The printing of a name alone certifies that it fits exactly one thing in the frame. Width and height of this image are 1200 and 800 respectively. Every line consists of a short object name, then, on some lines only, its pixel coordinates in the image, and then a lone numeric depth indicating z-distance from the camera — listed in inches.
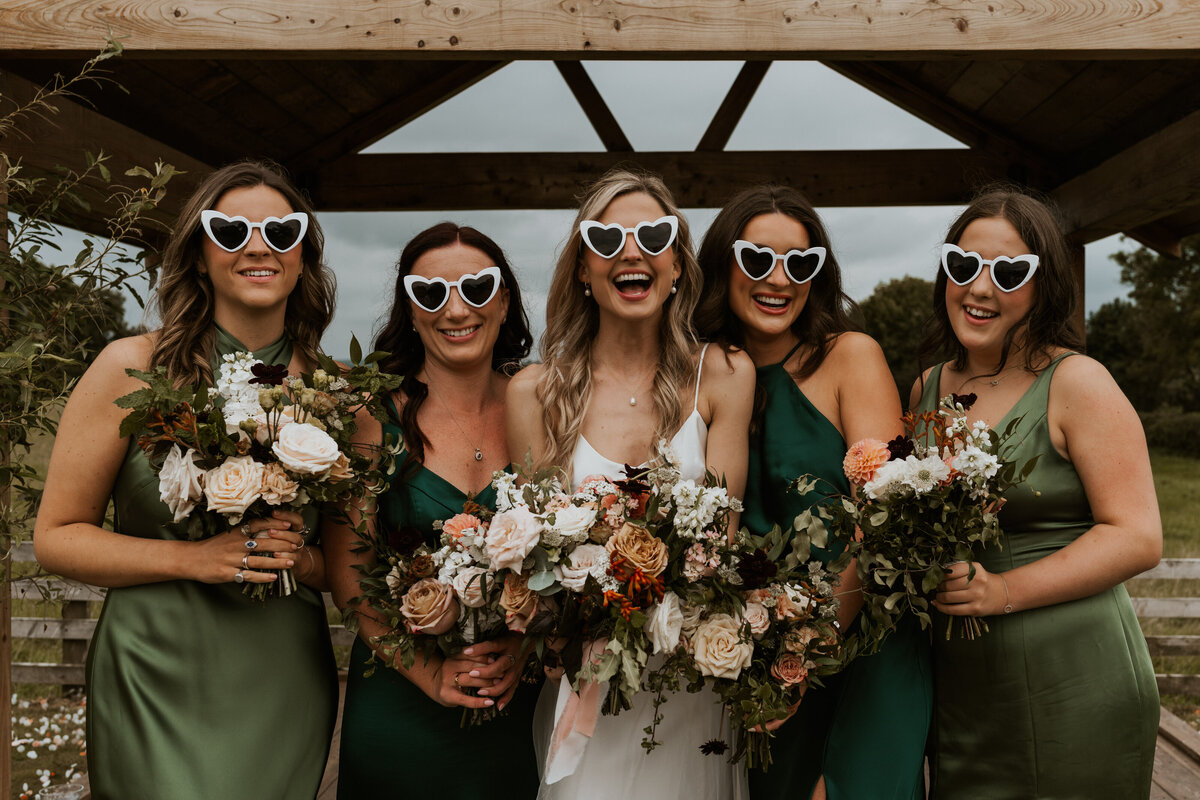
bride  108.0
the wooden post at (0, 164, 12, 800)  132.5
